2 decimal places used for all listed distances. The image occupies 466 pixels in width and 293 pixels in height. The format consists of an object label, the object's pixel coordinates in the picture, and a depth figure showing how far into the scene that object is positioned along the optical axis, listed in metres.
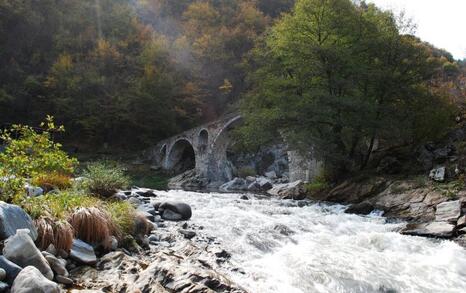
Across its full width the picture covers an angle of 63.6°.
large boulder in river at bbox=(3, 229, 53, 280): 3.98
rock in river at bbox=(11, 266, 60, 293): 3.39
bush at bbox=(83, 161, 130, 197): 8.79
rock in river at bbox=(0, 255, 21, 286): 3.70
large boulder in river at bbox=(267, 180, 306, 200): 17.08
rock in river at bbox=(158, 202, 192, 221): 8.77
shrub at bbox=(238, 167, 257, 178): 31.48
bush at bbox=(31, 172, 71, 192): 8.40
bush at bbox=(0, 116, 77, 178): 5.53
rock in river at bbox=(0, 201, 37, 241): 4.36
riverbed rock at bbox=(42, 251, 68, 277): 4.32
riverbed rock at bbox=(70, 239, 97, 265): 4.94
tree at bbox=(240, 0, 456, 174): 15.38
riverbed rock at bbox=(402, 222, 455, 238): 8.48
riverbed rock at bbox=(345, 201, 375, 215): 12.15
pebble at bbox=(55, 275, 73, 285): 4.19
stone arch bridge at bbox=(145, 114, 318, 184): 30.73
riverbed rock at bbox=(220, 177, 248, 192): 24.35
